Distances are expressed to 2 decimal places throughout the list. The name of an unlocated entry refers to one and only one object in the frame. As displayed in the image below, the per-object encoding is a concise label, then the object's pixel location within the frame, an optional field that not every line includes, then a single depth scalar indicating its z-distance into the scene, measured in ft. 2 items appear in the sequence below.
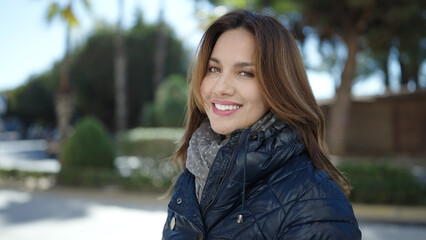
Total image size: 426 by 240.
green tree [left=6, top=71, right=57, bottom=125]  138.41
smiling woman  4.02
